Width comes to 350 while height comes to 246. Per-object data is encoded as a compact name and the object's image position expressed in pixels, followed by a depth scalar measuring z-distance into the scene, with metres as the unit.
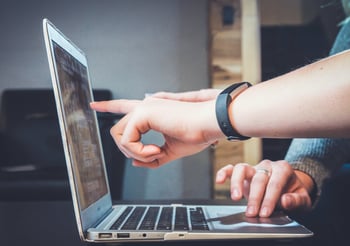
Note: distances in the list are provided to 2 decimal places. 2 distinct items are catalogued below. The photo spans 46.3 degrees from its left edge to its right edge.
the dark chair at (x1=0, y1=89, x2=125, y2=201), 2.69
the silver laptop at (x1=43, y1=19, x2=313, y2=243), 0.54
